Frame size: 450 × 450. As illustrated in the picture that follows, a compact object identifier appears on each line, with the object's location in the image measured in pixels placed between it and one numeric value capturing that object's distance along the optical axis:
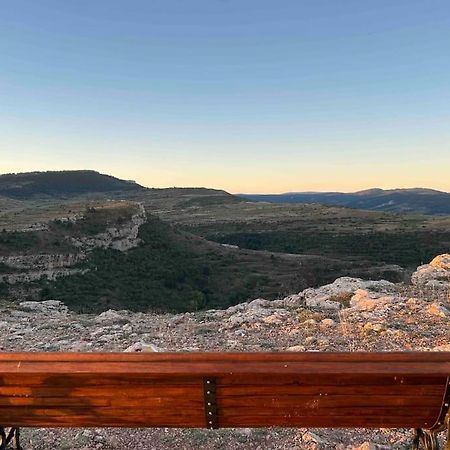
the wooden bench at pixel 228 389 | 3.28
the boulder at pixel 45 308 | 13.61
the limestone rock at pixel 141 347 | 8.34
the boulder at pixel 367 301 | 11.19
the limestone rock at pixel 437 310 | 10.20
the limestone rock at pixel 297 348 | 8.52
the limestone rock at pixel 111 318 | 11.53
